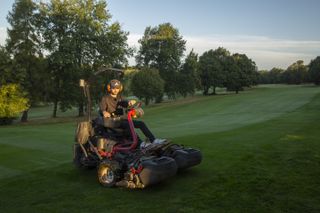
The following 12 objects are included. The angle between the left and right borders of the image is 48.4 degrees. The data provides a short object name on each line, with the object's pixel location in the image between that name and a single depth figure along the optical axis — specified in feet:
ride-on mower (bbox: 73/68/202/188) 25.08
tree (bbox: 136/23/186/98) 226.99
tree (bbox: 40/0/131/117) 146.41
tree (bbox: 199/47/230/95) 267.59
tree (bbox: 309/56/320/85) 330.71
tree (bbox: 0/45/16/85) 130.72
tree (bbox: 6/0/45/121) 144.77
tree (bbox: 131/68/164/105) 194.90
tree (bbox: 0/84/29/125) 127.13
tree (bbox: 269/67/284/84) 433.48
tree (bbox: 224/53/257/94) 276.62
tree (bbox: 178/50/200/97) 226.58
